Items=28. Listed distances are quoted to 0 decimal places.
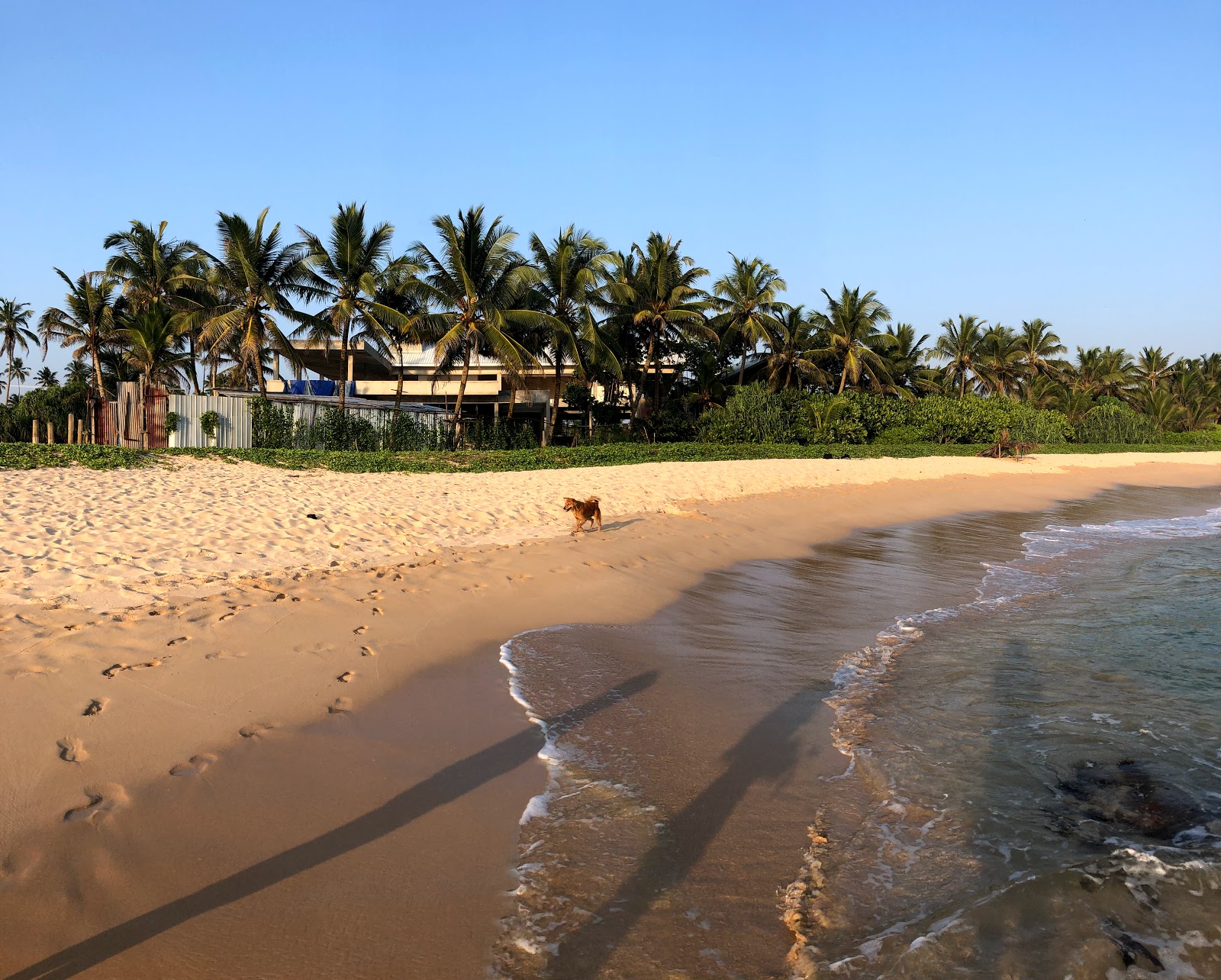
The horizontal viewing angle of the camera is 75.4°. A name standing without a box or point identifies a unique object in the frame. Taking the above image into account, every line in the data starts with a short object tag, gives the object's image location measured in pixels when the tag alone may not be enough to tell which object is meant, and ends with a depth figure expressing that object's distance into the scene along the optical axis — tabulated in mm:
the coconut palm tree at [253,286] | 25297
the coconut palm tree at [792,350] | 38438
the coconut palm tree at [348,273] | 26578
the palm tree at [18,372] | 52256
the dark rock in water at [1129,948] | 2781
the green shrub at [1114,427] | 46156
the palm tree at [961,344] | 49125
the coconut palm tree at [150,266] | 33281
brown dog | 10883
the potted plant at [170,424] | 21500
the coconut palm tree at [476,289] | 26703
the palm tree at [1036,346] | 54562
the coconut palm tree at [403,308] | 27531
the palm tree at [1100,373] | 58406
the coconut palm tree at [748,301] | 36500
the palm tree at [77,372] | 41375
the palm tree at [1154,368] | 63062
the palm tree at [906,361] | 43156
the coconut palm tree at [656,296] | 33062
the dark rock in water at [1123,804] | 3711
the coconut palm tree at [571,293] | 30469
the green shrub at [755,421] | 30969
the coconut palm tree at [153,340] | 24797
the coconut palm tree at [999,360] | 50688
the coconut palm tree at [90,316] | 32500
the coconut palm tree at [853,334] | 38438
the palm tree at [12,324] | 48906
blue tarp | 33375
